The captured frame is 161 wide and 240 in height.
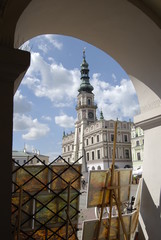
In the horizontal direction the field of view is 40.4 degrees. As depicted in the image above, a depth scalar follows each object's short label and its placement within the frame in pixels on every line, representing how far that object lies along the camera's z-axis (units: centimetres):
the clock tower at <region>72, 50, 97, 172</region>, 4216
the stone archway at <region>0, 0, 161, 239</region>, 154
